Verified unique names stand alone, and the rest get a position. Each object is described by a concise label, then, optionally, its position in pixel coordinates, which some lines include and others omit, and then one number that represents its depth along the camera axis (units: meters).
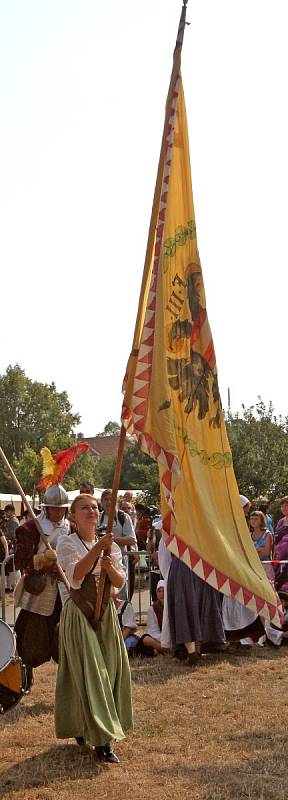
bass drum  5.86
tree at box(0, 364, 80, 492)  70.69
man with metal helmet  7.56
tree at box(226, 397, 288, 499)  25.62
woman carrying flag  5.84
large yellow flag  5.38
